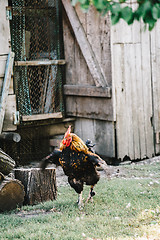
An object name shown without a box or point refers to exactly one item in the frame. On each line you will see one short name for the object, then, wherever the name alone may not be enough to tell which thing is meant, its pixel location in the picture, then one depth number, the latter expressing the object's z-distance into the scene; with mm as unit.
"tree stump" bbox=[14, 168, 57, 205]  5391
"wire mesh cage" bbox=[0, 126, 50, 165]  8320
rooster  4895
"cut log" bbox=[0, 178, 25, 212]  5070
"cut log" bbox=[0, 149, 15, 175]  5130
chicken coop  7773
